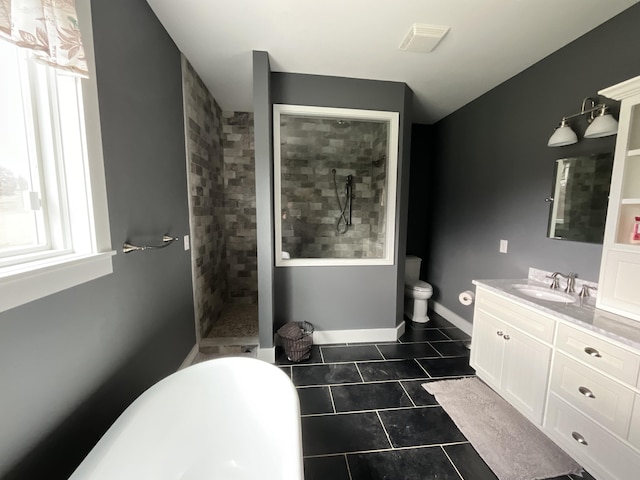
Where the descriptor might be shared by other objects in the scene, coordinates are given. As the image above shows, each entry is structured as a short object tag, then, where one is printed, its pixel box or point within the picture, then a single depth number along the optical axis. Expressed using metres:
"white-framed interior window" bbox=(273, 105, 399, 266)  2.44
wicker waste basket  2.25
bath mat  1.33
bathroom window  0.83
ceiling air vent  1.65
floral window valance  0.71
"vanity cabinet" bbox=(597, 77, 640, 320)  1.29
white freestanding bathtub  0.96
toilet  3.00
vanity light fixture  1.51
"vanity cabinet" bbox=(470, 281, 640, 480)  1.12
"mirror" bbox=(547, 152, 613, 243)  1.63
